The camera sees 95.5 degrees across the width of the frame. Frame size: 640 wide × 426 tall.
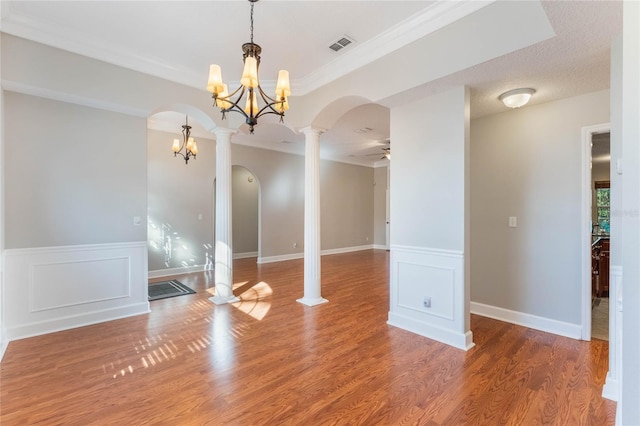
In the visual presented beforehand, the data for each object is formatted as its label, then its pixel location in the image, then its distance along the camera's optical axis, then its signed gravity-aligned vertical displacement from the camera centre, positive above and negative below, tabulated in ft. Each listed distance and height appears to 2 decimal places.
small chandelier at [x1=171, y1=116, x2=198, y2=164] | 17.20 +4.06
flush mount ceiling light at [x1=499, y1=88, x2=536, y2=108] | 9.52 +3.81
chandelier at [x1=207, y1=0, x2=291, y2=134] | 7.57 +3.45
